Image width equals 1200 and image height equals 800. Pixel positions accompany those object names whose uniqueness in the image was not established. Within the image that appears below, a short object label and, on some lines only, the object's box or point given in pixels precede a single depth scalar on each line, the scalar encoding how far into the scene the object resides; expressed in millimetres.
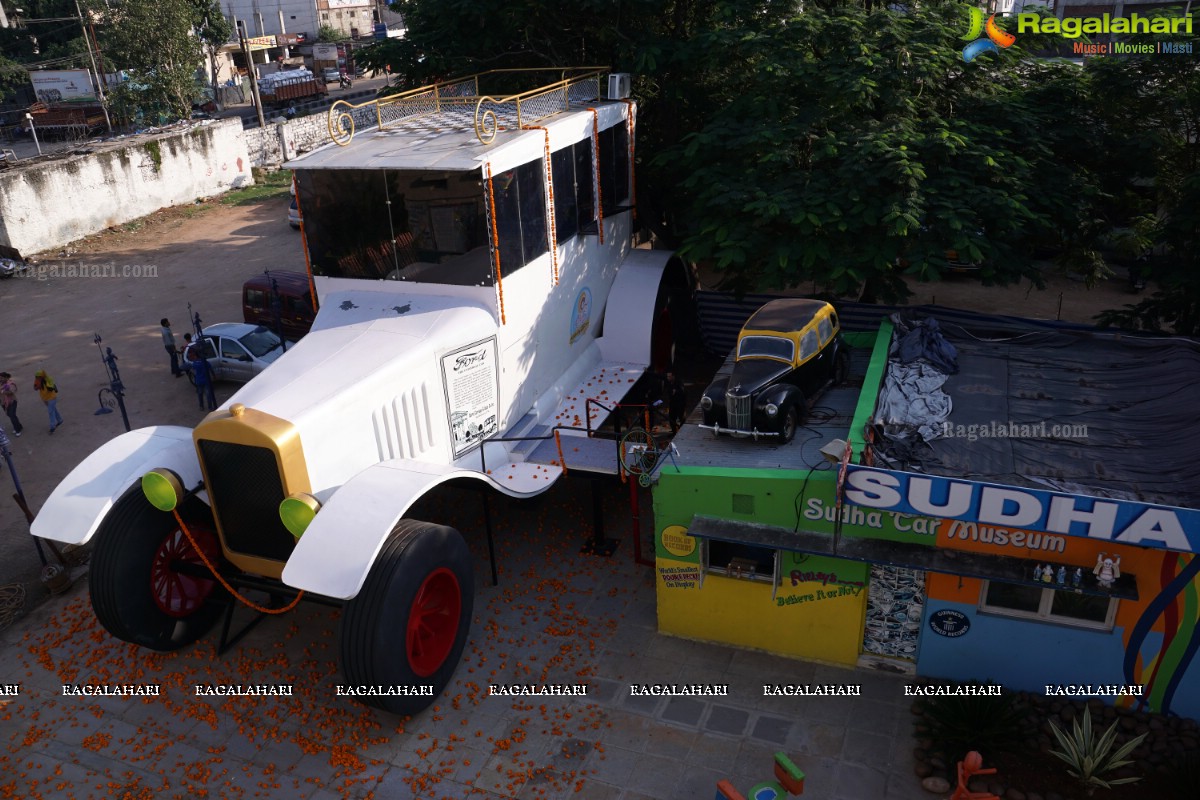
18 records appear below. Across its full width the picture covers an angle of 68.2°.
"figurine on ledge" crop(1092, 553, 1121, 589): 7500
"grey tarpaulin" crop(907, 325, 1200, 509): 8078
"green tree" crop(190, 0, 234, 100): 43781
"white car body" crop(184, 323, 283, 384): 16547
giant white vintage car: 7969
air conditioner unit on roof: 13250
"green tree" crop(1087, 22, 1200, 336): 11508
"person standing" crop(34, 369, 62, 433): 14945
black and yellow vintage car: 9453
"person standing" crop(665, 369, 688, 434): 12281
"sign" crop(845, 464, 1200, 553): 7133
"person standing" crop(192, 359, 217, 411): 15438
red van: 17391
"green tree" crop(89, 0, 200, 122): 33812
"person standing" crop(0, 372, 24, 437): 14773
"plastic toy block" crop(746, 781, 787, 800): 6980
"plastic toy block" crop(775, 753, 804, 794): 6957
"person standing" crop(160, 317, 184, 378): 16734
